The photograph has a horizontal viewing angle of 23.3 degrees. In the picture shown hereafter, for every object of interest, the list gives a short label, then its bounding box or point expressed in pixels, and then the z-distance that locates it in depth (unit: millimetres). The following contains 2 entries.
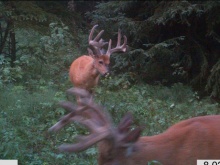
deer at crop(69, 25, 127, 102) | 11594
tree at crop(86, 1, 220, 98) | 13398
